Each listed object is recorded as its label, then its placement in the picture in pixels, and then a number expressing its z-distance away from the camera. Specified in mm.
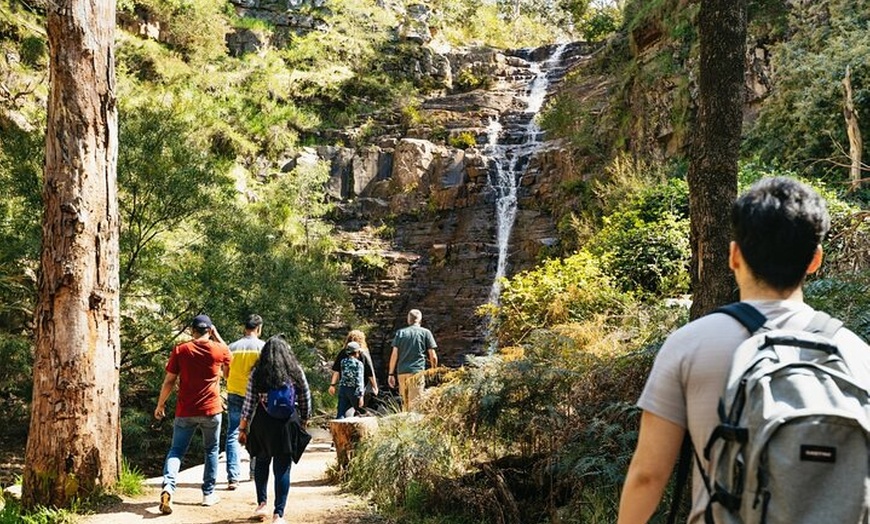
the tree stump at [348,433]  8073
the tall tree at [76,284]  6602
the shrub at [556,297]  10734
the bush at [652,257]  11586
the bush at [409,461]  6430
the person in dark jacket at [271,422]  5867
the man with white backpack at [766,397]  1624
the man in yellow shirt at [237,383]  7430
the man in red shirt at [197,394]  6777
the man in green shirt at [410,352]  9922
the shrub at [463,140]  23859
